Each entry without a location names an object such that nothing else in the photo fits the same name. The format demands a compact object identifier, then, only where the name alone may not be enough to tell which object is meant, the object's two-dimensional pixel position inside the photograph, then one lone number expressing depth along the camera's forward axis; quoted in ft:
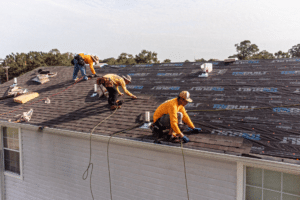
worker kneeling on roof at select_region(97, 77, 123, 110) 26.45
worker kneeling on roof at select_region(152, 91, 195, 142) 17.83
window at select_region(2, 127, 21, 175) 30.17
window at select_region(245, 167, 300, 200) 15.18
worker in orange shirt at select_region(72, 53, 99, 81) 38.22
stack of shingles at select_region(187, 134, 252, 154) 16.11
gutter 14.08
